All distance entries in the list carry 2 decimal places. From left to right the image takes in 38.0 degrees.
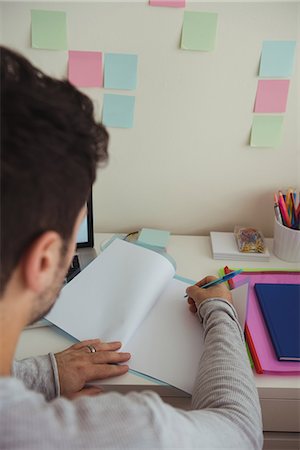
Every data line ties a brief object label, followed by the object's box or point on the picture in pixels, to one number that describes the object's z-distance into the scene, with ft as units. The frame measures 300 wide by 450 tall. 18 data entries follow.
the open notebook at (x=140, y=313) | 2.44
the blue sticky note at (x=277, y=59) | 3.01
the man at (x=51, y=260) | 1.36
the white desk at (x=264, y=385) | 2.35
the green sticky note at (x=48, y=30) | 2.94
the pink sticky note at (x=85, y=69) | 3.07
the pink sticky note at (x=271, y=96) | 3.13
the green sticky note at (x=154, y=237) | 3.51
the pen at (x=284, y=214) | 3.26
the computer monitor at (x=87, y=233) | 3.26
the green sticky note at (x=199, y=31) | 2.92
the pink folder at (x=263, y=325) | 2.42
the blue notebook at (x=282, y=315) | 2.49
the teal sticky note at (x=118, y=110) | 3.20
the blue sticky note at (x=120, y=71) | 3.07
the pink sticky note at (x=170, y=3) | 2.88
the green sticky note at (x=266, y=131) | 3.25
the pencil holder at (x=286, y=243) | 3.21
